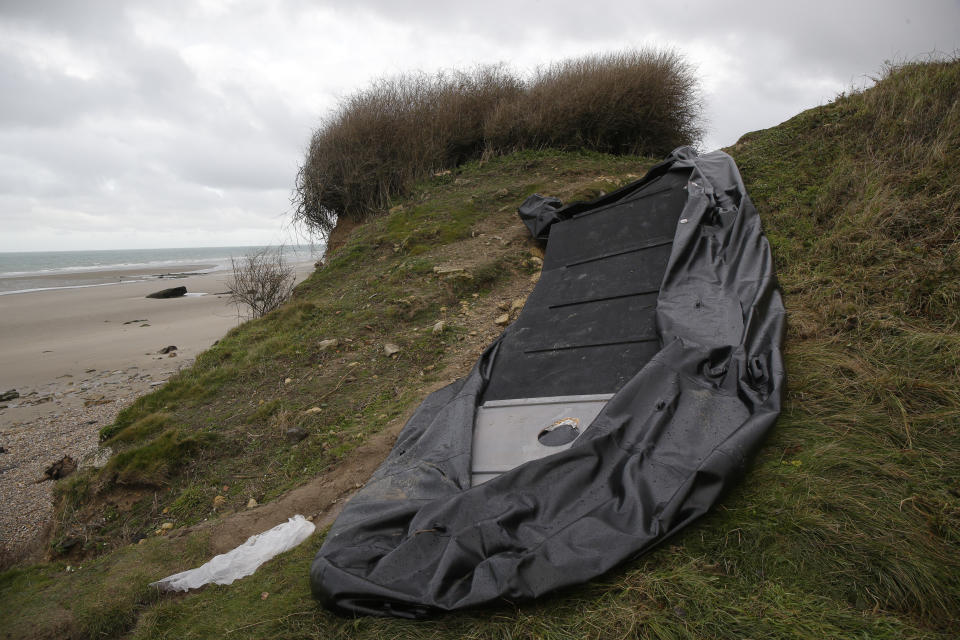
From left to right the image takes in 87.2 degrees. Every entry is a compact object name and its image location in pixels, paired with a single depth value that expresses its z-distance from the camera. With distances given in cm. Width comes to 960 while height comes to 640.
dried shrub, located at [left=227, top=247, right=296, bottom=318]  787
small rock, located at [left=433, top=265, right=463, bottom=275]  589
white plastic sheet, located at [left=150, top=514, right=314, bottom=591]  241
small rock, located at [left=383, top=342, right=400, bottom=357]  474
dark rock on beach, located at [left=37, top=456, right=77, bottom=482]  417
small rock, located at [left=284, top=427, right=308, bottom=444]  377
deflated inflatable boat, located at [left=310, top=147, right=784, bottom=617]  174
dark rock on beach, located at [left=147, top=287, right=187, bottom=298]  1518
